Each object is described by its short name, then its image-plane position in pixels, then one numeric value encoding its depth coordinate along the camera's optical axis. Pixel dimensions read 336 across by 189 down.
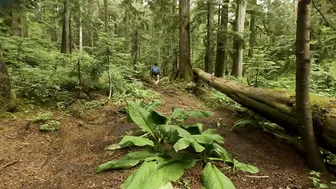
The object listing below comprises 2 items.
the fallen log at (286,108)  3.61
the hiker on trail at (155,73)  12.88
